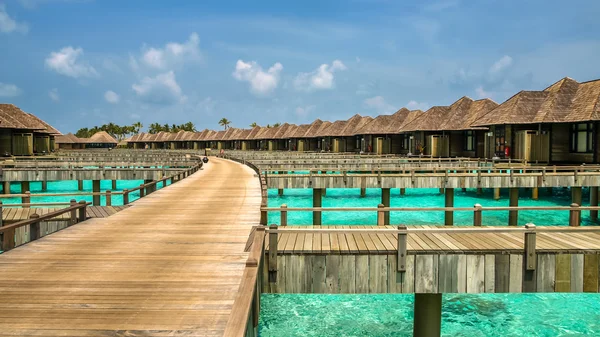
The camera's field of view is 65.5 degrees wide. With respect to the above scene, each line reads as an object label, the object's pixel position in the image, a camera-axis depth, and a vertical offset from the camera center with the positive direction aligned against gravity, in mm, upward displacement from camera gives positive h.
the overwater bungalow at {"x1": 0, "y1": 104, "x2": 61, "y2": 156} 48062 +2327
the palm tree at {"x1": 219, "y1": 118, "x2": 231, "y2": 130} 197125 +13454
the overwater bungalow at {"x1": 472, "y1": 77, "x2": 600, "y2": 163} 34031 +2528
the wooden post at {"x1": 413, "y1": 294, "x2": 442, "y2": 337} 10938 -3758
